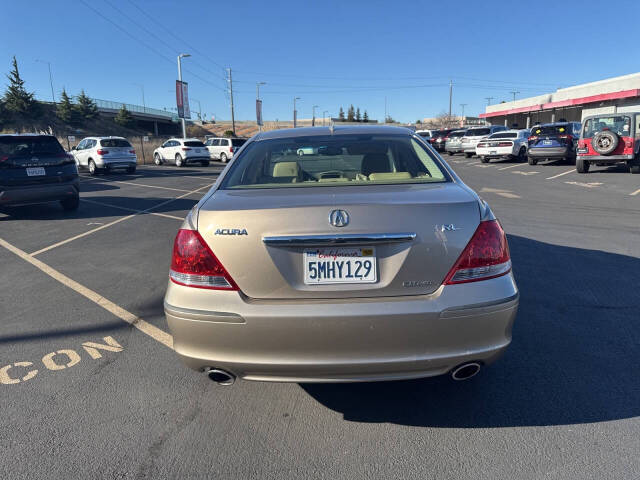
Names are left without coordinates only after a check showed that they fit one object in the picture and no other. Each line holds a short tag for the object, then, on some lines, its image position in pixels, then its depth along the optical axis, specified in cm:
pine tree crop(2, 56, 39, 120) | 6359
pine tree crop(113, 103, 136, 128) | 8556
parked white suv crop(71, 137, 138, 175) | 2094
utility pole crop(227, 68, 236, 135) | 5445
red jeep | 1559
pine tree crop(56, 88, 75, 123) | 7212
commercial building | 3645
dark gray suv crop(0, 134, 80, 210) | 903
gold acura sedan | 223
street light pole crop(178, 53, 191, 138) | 3735
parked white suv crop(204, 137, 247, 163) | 2764
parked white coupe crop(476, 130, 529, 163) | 2245
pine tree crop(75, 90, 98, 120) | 7412
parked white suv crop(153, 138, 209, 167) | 2602
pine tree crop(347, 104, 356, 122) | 13670
